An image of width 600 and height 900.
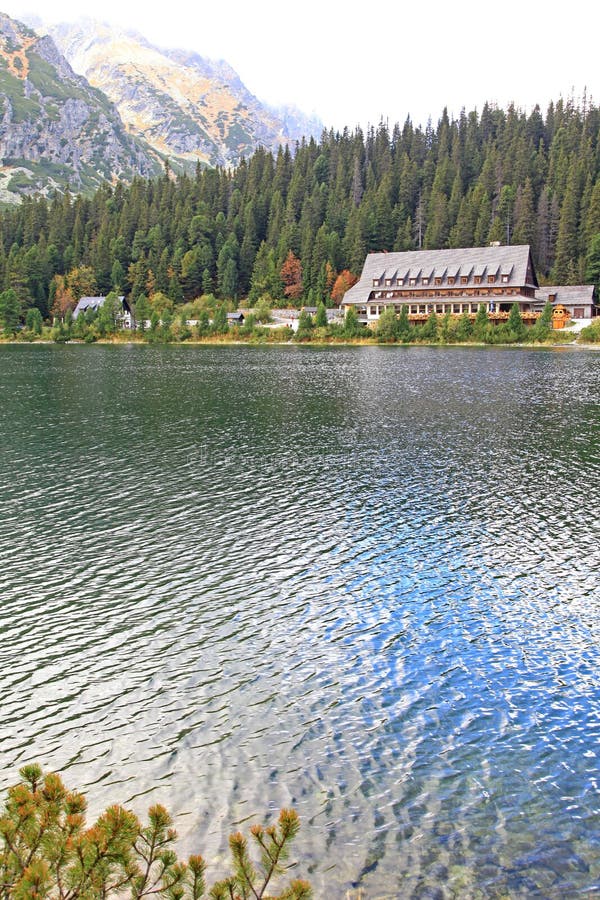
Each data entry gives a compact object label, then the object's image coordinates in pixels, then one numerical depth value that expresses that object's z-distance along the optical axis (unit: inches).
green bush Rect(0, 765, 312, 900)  246.7
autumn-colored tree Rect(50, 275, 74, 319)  6663.4
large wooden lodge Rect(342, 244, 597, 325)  5118.1
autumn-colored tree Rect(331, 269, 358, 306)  6146.7
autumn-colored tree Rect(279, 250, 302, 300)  6451.8
